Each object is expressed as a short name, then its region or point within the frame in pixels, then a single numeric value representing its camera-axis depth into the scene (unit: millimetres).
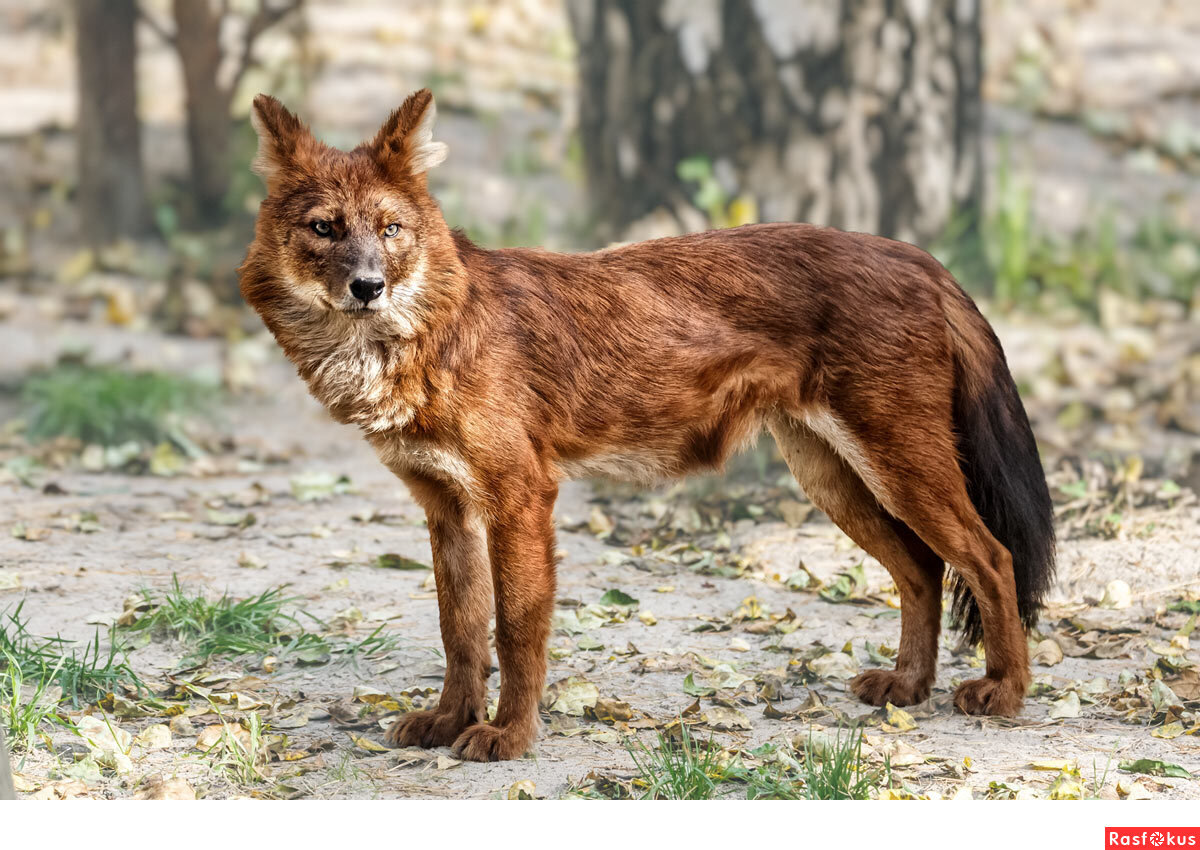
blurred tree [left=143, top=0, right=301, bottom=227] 19875
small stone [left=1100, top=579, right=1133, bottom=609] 11680
